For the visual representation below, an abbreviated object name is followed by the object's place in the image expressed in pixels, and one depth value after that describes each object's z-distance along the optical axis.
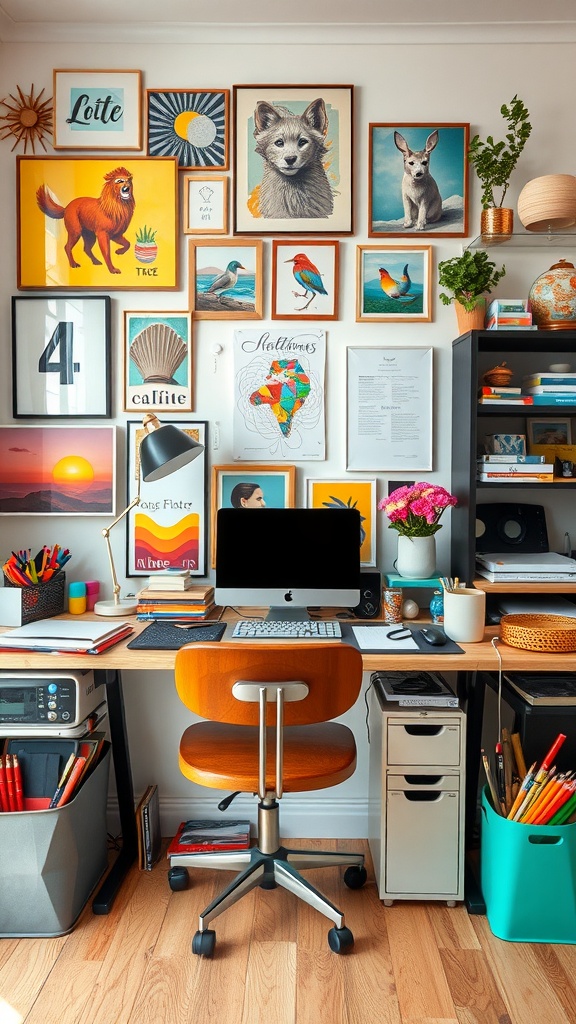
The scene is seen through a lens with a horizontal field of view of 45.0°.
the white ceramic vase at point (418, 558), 2.26
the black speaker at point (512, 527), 2.39
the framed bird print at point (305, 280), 2.41
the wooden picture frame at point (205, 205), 2.41
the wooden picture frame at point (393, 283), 2.41
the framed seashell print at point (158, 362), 2.43
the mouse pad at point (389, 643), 1.91
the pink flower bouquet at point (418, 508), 2.21
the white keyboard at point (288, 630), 1.99
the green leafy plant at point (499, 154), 2.23
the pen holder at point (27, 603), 2.15
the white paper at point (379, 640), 1.94
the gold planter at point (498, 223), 2.26
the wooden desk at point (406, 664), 1.85
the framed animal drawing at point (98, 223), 2.40
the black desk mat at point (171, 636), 1.95
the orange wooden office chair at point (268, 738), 1.64
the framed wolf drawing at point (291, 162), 2.38
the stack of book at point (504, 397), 2.20
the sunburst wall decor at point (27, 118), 2.39
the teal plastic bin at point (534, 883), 1.85
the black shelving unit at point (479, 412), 2.17
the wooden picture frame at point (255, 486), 2.45
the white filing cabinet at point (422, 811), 1.99
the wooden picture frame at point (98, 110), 2.38
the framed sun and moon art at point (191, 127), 2.39
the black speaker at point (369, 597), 2.31
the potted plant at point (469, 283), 2.25
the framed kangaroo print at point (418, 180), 2.38
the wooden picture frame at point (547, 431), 2.41
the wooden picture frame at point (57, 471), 2.45
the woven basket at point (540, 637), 1.92
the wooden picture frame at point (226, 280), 2.41
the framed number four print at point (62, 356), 2.43
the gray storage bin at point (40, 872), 1.87
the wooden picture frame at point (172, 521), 2.47
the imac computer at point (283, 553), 2.23
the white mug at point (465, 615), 2.01
